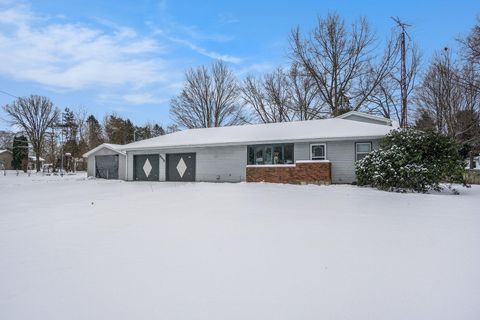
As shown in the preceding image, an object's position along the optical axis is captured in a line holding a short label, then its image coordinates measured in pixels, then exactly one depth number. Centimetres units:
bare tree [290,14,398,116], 2812
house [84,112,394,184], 1627
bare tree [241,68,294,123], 3269
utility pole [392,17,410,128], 2303
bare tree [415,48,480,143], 2399
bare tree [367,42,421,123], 2716
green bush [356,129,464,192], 1255
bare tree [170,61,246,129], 3678
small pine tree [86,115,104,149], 4938
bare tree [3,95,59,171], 4446
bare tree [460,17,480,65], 1784
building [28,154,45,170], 5234
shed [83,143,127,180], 2455
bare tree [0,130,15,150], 5988
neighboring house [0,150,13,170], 5659
